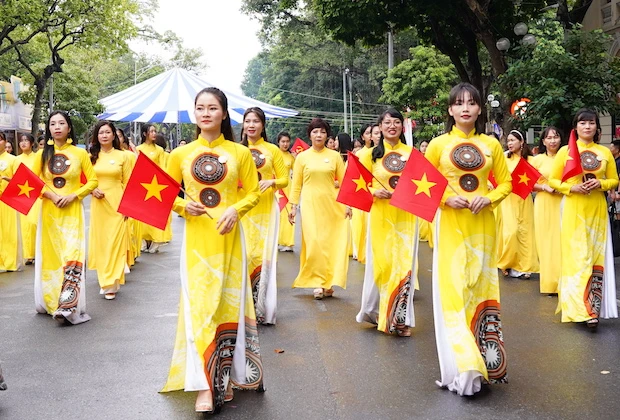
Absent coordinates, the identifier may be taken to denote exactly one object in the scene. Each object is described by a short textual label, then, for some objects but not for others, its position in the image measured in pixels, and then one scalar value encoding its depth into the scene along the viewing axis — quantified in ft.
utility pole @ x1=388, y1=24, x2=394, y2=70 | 100.38
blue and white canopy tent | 58.49
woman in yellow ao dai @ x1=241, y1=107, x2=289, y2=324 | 24.03
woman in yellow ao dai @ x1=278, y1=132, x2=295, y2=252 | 43.77
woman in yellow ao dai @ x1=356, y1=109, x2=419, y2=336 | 22.22
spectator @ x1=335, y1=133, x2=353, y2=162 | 42.37
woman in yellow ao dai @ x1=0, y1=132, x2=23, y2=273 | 36.40
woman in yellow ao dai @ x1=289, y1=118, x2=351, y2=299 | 28.25
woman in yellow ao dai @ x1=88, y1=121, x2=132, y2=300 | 29.04
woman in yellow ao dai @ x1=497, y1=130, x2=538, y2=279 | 32.49
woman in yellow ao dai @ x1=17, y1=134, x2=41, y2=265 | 38.60
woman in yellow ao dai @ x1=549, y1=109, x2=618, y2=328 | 22.84
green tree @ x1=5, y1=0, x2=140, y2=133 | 81.87
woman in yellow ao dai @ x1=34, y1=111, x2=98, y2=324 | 24.03
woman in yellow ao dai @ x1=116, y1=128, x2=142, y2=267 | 35.89
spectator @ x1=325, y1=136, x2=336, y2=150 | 40.85
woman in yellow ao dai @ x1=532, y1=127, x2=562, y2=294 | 28.99
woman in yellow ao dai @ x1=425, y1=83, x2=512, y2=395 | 16.55
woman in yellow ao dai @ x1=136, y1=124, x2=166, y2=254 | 41.16
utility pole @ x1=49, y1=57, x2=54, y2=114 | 107.76
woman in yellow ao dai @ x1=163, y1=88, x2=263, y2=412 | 15.37
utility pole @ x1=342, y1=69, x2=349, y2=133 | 159.90
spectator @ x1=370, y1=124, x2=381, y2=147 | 29.30
